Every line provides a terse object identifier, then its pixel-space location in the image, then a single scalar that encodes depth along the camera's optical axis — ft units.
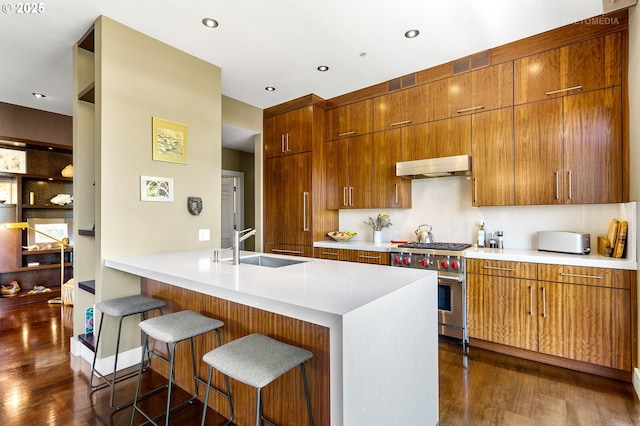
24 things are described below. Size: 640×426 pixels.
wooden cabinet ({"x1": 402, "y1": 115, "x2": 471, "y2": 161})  10.52
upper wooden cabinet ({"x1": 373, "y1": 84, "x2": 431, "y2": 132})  11.31
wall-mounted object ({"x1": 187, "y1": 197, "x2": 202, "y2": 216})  9.70
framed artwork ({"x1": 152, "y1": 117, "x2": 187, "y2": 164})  8.93
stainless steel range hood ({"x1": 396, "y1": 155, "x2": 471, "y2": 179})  10.33
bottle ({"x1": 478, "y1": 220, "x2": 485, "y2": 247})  10.63
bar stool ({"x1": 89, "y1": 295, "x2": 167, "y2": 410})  6.81
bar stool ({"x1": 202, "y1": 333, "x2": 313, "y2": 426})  3.98
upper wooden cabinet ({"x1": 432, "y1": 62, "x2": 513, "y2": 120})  9.73
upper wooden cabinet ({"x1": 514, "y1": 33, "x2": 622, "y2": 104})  8.16
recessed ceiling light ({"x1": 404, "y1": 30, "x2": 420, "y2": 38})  8.70
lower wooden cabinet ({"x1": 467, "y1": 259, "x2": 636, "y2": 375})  7.43
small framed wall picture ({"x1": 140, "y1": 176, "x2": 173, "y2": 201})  8.66
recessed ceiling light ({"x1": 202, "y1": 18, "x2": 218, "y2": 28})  8.15
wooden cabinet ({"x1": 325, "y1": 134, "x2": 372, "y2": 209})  12.89
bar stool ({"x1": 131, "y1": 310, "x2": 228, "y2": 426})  5.33
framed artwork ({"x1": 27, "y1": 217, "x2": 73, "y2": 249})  15.23
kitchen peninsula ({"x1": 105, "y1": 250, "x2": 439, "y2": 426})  3.55
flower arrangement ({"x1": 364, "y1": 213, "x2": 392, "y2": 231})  12.98
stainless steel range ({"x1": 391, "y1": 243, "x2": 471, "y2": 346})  9.55
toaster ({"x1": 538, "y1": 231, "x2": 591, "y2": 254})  8.51
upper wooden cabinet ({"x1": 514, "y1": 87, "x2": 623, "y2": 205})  8.15
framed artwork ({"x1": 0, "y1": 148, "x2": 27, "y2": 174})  14.23
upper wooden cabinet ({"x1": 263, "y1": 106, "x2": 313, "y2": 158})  13.47
